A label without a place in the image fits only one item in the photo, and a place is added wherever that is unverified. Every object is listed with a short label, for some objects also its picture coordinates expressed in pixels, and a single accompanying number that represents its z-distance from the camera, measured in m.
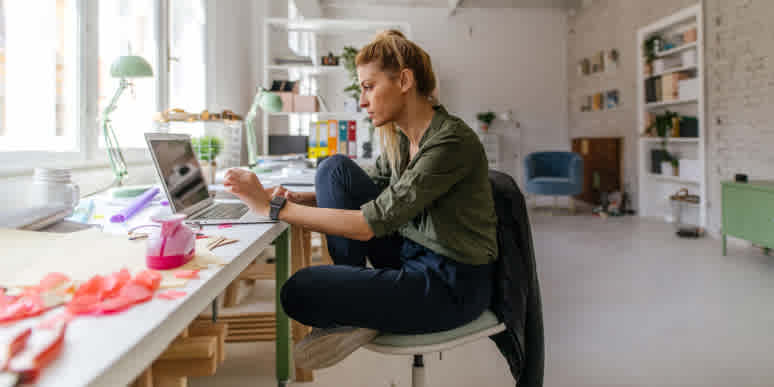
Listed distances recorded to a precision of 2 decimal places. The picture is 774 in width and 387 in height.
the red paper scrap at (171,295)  0.55
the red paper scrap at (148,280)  0.58
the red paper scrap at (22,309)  0.48
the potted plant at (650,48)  5.04
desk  0.38
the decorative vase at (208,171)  1.98
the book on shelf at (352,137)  3.70
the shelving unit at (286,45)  3.78
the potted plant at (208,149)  2.09
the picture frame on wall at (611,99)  6.07
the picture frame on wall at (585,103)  6.76
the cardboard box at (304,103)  3.65
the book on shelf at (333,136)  3.67
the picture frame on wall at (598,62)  6.36
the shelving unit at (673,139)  4.44
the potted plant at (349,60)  3.75
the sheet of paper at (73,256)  0.65
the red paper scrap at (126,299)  0.50
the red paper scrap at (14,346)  0.38
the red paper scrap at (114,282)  0.54
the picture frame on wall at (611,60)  6.04
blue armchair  5.69
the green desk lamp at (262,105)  2.53
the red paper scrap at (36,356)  0.36
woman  0.93
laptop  1.13
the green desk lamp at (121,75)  1.53
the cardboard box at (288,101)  3.58
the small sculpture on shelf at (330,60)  3.93
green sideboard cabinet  3.02
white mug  1.06
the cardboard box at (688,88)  4.48
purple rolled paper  1.09
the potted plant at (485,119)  6.89
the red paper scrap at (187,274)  0.64
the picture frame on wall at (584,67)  6.74
